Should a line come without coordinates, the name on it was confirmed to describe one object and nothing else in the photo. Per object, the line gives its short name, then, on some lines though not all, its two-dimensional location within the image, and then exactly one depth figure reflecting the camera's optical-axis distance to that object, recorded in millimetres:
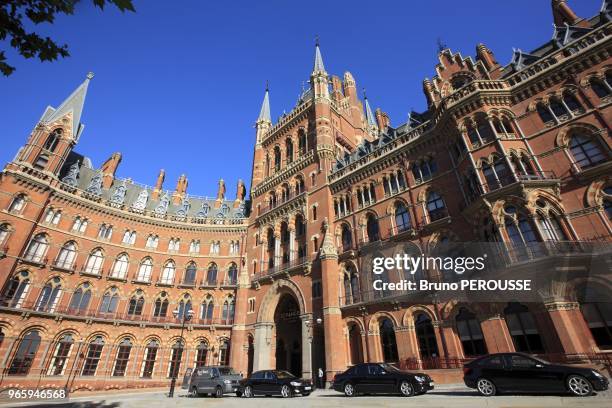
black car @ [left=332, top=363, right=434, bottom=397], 12672
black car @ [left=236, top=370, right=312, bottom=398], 15469
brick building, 16828
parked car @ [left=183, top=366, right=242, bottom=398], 17531
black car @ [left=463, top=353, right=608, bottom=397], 9219
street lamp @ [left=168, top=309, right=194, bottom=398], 32438
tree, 4660
